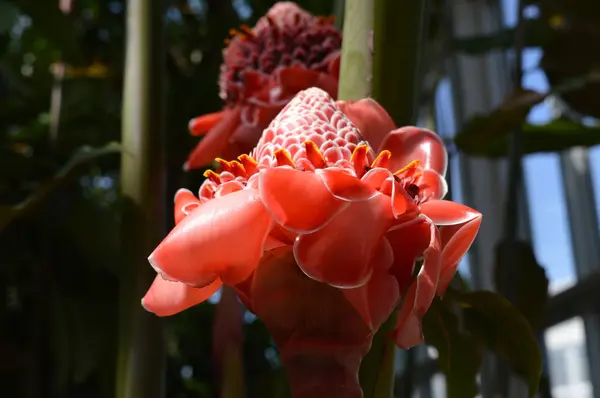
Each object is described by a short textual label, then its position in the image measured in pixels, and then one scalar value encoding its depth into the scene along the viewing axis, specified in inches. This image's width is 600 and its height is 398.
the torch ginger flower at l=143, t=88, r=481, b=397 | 9.7
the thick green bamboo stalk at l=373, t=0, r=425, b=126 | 13.5
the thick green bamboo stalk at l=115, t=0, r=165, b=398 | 16.6
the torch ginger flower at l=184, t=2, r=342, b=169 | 17.7
